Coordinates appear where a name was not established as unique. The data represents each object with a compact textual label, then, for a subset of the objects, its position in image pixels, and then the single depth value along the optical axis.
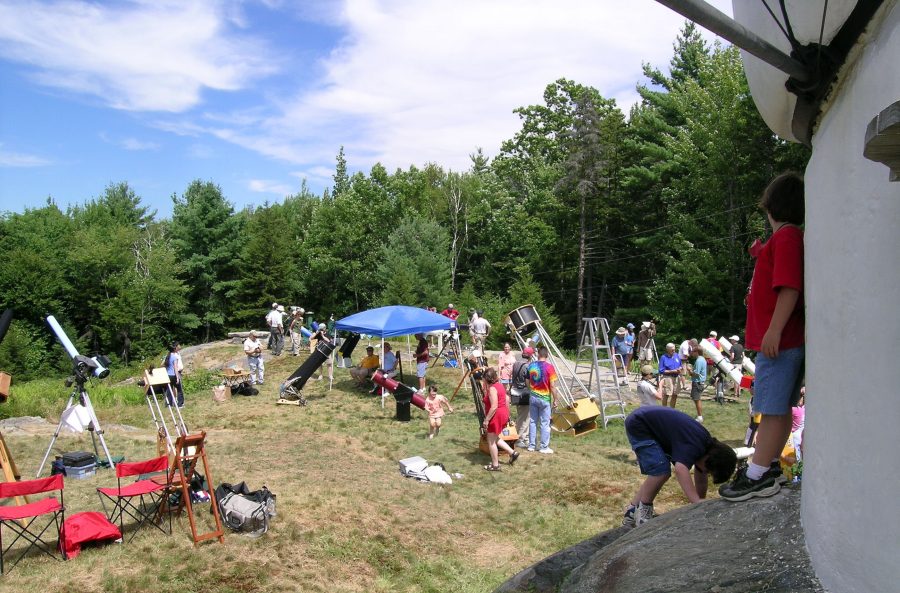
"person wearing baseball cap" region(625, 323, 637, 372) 20.52
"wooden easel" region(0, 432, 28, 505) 8.06
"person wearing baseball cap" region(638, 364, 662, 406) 11.46
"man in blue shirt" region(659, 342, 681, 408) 14.00
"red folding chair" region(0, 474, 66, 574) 6.48
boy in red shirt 2.97
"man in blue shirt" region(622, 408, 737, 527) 4.84
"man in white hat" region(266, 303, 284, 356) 23.19
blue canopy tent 16.28
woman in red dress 10.33
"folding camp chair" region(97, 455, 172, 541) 7.37
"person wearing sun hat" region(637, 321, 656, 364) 20.72
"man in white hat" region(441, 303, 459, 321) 22.86
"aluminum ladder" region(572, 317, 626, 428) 13.32
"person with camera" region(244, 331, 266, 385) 18.28
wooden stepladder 7.35
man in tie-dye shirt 11.10
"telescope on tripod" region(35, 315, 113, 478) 9.61
